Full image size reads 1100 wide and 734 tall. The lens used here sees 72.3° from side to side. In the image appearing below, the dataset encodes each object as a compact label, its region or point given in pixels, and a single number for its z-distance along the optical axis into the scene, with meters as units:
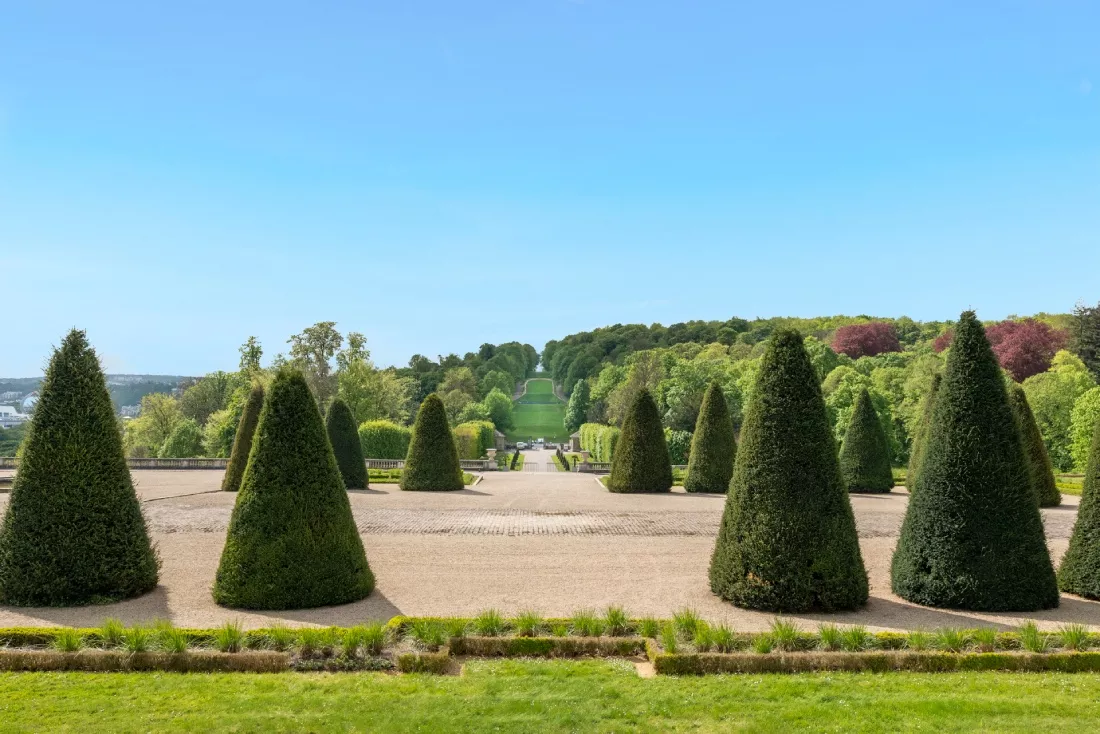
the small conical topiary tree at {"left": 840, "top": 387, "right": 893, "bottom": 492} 28.77
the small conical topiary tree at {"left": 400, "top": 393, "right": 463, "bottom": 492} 28.39
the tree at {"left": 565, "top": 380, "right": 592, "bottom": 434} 102.62
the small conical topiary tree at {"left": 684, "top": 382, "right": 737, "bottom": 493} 27.66
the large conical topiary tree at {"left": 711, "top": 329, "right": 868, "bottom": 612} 10.64
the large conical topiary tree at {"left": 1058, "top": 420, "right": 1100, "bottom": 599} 11.70
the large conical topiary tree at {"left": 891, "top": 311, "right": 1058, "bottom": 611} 10.78
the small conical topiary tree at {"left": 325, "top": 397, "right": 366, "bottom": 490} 28.58
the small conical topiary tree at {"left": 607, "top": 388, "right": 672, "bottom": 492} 28.00
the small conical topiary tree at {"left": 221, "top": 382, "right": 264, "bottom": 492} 27.05
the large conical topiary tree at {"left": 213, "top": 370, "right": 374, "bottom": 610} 10.56
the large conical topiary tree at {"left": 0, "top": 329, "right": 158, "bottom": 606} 10.84
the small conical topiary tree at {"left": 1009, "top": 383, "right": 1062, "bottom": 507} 23.39
